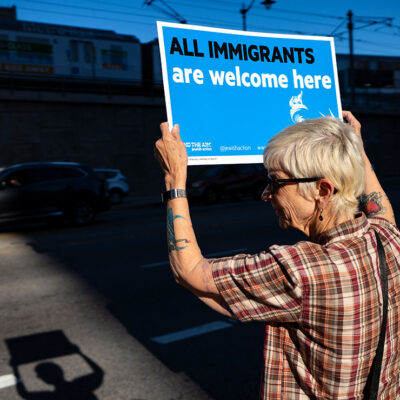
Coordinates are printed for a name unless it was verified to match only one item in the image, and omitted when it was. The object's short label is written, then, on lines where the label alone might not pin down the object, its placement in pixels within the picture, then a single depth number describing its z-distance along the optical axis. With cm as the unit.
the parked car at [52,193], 1308
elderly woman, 142
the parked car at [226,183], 2005
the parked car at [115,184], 2180
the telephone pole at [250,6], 2625
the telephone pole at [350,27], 3494
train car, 2470
